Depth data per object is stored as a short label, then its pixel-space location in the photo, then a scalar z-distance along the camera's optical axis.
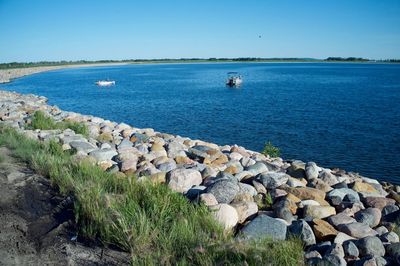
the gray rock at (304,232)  4.91
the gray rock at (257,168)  8.28
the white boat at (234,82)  63.44
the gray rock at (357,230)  5.23
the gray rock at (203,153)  9.71
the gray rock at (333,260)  4.16
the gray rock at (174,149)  9.96
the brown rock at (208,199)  5.56
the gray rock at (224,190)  5.95
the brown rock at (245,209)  5.54
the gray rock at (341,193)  6.90
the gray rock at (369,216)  5.91
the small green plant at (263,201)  6.22
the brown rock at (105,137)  11.70
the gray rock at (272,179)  7.09
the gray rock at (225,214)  5.08
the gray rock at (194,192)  6.25
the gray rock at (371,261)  4.18
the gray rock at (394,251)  4.44
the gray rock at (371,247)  4.59
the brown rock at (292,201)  5.92
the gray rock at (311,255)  4.30
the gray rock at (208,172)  7.46
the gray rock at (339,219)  5.52
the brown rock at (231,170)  8.22
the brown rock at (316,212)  5.79
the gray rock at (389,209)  6.35
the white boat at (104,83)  68.69
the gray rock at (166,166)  7.92
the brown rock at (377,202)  6.69
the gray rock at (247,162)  9.41
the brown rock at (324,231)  5.09
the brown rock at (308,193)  6.58
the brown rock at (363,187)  7.97
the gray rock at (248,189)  6.46
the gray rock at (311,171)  8.34
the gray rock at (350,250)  4.53
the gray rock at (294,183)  7.30
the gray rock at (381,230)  5.48
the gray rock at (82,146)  9.08
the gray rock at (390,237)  5.09
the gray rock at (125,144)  10.57
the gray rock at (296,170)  8.59
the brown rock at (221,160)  9.25
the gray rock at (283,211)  5.55
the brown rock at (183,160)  8.93
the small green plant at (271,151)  16.41
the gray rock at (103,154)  8.50
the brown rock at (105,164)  7.93
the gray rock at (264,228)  4.78
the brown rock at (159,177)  6.91
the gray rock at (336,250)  4.37
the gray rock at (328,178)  8.18
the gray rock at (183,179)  6.68
